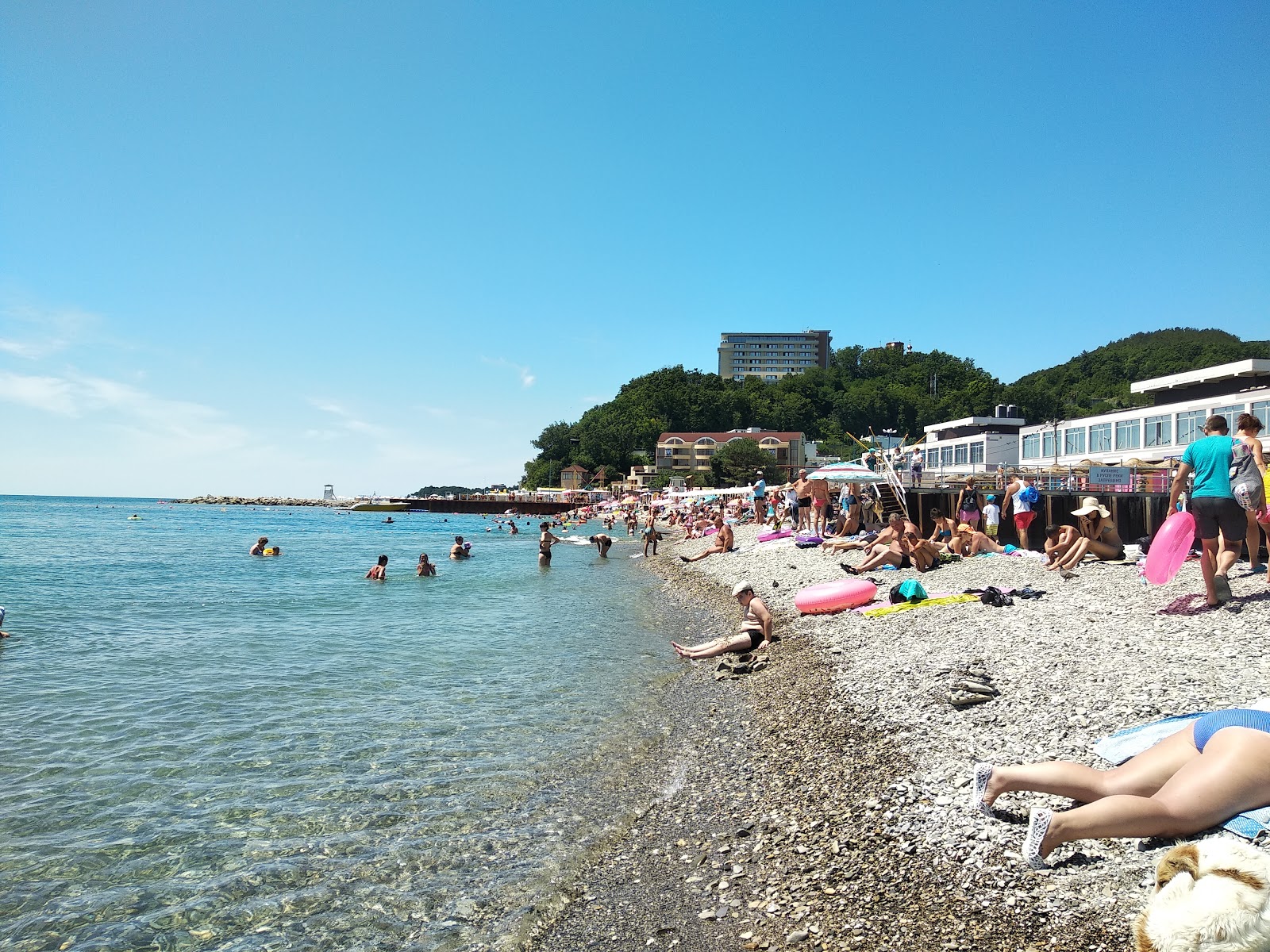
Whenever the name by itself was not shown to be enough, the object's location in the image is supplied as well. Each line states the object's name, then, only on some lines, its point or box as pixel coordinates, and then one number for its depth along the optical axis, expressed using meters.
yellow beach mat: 10.56
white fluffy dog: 2.36
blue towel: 4.28
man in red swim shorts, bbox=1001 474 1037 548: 15.83
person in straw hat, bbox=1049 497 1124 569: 12.16
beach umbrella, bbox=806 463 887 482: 21.52
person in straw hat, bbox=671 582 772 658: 10.79
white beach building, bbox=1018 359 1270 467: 29.27
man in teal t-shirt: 7.24
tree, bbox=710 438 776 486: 96.81
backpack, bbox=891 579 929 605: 11.03
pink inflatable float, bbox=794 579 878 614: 11.82
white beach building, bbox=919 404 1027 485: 42.66
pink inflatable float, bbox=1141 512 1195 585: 8.19
